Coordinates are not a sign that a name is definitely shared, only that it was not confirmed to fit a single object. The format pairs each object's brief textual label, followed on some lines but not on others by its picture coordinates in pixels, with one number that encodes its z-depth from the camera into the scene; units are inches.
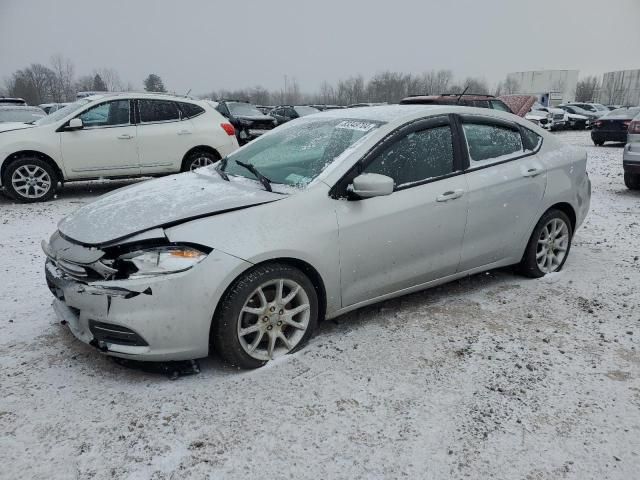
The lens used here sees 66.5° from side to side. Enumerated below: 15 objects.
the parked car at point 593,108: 1259.1
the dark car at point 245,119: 547.5
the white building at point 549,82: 3572.8
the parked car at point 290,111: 769.2
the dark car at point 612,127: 623.2
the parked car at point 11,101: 757.4
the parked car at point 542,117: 890.1
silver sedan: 106.3
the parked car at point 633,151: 312.0
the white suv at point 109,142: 288.8
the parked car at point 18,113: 457.1
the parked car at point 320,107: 857.3
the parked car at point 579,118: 1081.4
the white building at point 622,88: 3816.4
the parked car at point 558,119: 1044.5
